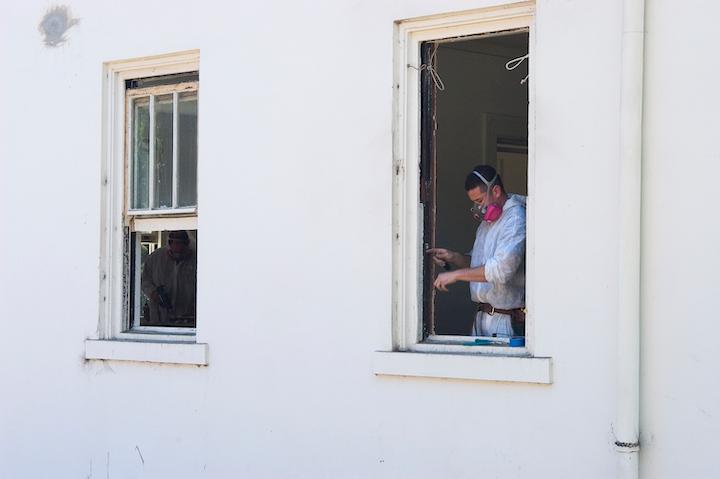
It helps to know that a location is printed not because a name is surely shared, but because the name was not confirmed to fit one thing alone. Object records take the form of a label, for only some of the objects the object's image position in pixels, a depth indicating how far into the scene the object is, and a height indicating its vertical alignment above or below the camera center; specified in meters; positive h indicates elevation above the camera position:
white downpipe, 11.95 +0.00
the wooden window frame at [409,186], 14.05 +0.36
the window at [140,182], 16.67 +0.45
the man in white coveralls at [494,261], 13.65 -0.06
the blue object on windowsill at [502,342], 13.41 -0.50
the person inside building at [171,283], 17.67 -0.26
